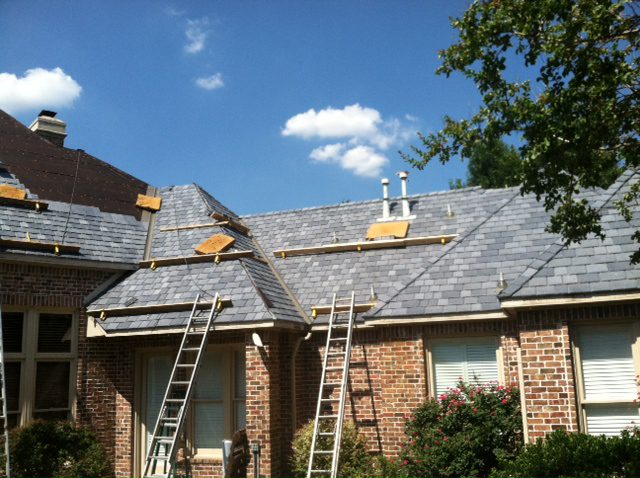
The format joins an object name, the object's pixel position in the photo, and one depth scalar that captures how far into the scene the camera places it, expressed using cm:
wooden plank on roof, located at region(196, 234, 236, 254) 1355
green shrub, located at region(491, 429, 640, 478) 825
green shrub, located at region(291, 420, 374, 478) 1091
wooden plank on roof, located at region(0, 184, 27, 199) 1320
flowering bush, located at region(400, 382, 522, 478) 1006
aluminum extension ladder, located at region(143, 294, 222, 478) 1019
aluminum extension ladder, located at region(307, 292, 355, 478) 1031
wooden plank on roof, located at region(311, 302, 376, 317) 1237
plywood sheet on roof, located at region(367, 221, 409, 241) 1455
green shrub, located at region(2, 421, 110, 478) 1080
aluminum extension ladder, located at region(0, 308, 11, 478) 967
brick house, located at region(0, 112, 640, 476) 974
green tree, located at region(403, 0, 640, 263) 775
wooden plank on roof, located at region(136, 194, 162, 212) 1585
